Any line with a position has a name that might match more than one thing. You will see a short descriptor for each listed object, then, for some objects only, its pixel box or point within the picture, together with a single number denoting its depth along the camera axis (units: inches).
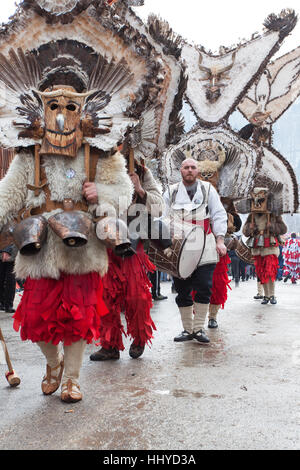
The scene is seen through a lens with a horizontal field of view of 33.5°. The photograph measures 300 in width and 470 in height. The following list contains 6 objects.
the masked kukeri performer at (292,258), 688.4
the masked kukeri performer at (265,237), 378.0
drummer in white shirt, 207.3
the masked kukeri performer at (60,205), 122.3
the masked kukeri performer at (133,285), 167.6
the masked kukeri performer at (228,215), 247.1
